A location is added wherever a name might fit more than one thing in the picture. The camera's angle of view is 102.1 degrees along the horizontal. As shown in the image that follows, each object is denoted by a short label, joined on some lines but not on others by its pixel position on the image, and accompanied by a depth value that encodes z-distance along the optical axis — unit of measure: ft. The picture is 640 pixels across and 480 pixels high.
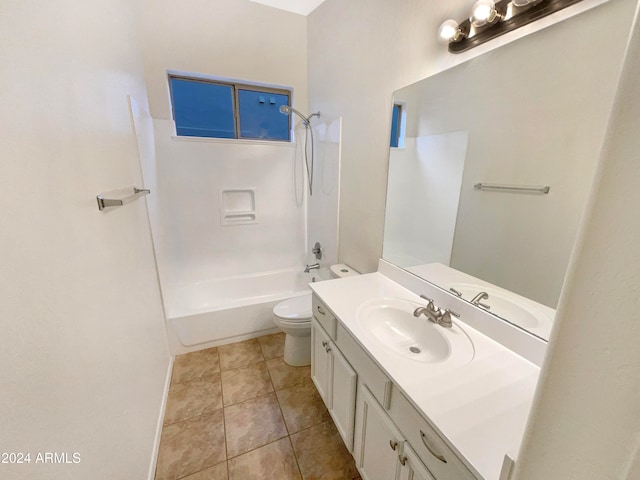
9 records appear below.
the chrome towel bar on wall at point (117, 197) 3.09
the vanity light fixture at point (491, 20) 2.62
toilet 6.02
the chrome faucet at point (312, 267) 8.24
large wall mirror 2.45
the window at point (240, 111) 7.68
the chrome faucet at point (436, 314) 3.49
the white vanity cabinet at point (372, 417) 2.32
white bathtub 6.83
